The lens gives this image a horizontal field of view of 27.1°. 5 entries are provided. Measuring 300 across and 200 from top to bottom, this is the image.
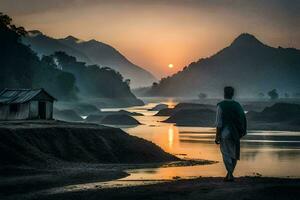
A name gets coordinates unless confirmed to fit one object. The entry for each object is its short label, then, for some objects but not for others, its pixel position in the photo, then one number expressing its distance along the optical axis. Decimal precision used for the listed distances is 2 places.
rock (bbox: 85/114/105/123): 135.25
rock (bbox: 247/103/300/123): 132.25
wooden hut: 62.25
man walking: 21.55
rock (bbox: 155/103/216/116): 181.00
